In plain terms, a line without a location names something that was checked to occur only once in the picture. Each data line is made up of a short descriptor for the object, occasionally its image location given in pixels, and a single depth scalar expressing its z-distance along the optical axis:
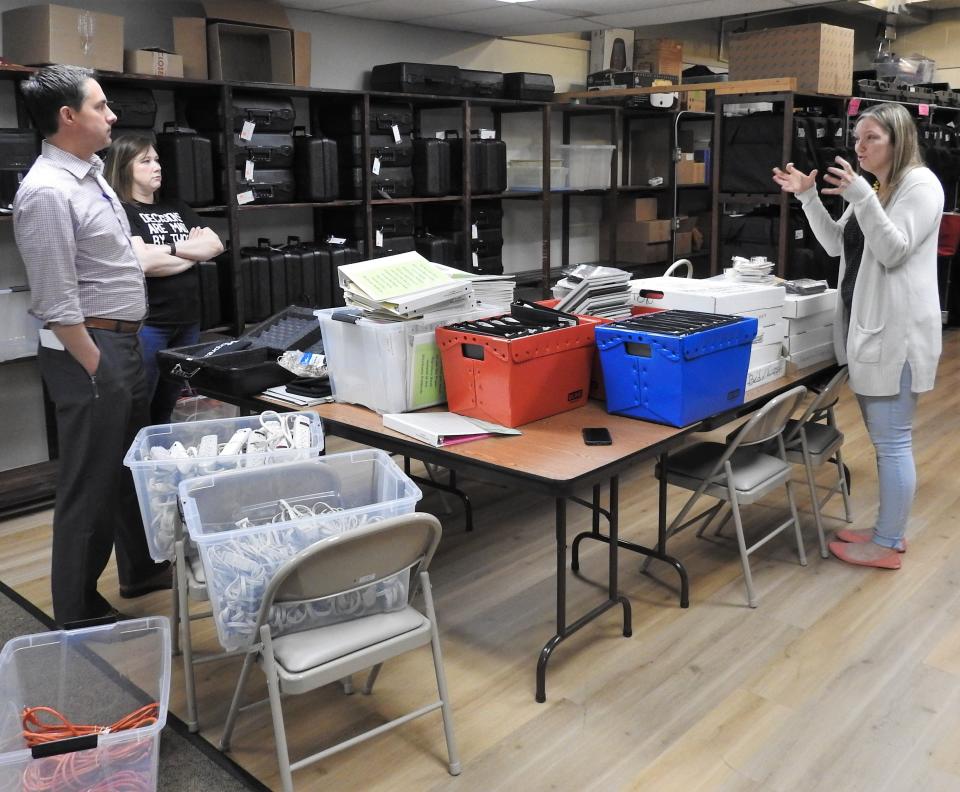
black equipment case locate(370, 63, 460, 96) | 5.28
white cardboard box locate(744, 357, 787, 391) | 3.16
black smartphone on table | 2.51
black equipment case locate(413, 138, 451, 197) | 5.34
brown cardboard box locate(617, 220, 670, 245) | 6.99
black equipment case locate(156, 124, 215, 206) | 4.20
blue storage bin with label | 2.61
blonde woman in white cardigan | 2.95
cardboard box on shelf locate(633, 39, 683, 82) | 7.09
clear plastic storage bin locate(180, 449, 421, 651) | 1.98
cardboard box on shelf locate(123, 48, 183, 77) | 4.07
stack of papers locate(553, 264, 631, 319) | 3.02
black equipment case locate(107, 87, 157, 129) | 4.05
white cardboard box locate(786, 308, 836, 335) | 3.40
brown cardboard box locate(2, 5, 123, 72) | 3.77
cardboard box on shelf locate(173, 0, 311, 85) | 4.34
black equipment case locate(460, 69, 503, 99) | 5.66
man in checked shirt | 2.45
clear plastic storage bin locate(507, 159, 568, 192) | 6.28
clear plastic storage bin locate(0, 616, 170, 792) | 1.88
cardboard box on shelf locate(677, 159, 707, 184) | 7.27
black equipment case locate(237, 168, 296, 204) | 4.57
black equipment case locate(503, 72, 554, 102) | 5.96
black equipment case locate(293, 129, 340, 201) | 4.76
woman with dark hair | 3.46
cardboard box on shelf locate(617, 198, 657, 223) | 7.07
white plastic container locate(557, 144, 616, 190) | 6.61
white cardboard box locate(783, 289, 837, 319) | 3.37
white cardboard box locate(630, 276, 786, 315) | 3.11
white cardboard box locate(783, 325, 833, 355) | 3.41
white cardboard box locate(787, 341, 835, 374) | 3.42
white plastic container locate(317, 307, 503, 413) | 2.74
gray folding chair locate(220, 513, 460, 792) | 1.90
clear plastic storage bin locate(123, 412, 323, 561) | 2.38
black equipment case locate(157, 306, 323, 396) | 3.04
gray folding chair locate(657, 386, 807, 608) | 2.98
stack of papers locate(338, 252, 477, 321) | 2.74
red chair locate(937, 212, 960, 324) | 7.68
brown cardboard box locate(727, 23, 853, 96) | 5.91
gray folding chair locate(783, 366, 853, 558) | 3.31
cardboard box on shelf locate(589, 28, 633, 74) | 6.90
